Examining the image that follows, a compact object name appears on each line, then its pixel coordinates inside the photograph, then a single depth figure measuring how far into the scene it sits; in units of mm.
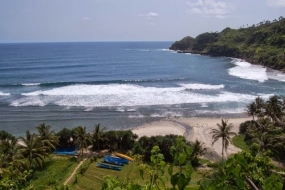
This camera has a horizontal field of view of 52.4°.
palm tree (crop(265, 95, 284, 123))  40812
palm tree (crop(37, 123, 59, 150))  34625
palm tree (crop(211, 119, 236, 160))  34031
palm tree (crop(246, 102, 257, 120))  44000
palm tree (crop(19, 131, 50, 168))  30812
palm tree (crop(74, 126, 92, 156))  35281
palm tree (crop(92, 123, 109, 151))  37344
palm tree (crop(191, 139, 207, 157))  34781
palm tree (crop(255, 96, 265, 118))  43262
